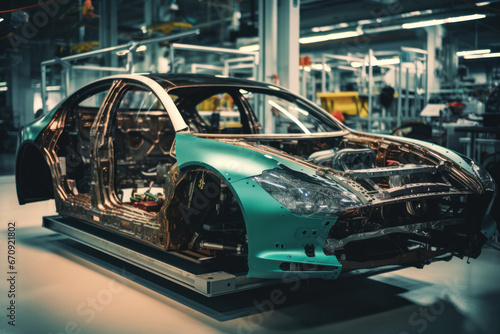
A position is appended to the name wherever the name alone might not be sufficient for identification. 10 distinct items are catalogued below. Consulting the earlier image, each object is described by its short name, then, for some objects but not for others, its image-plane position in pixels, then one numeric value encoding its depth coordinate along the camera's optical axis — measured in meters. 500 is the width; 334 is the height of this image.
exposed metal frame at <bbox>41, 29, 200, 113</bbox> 6.51
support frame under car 2.75
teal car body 2.55
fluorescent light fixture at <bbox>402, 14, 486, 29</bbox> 14.60
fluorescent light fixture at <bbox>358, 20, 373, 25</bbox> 16.49
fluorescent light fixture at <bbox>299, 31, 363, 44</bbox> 18.53
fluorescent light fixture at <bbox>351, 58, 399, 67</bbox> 10.57
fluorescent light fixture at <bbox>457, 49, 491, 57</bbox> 16.95
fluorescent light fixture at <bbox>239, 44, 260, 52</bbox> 19.78
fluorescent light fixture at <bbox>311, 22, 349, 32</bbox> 17.30
